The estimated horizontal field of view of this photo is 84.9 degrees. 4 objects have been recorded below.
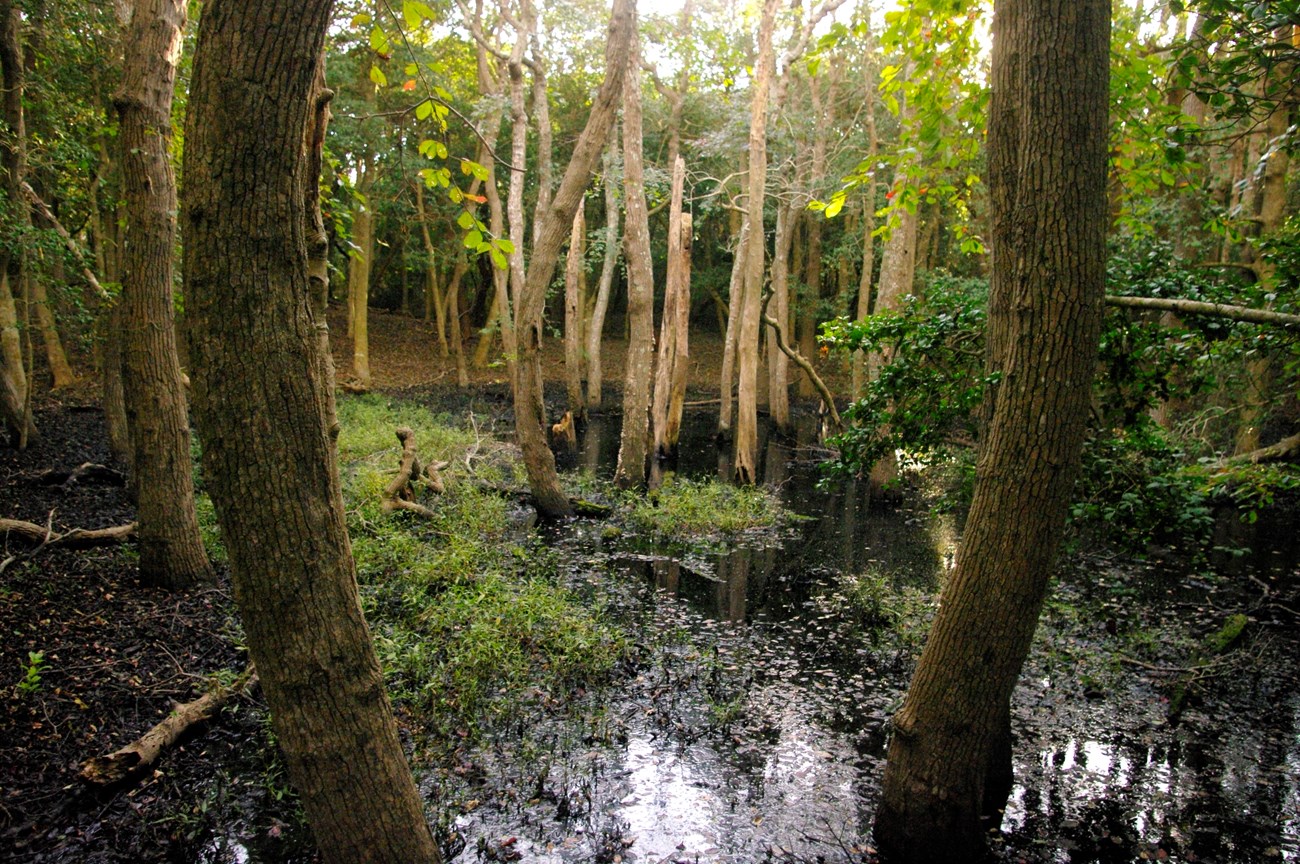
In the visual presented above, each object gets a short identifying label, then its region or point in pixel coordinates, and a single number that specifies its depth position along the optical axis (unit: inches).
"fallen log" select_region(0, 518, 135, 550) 228.8
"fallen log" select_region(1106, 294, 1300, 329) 122.7
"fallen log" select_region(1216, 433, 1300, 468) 318.3
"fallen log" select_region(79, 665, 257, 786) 140.3
